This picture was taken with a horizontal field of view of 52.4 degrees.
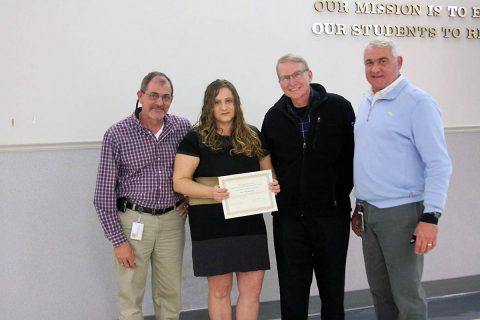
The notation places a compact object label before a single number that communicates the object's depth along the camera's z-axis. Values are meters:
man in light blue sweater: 2.40
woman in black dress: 2.63
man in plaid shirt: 2.74
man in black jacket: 2.69
